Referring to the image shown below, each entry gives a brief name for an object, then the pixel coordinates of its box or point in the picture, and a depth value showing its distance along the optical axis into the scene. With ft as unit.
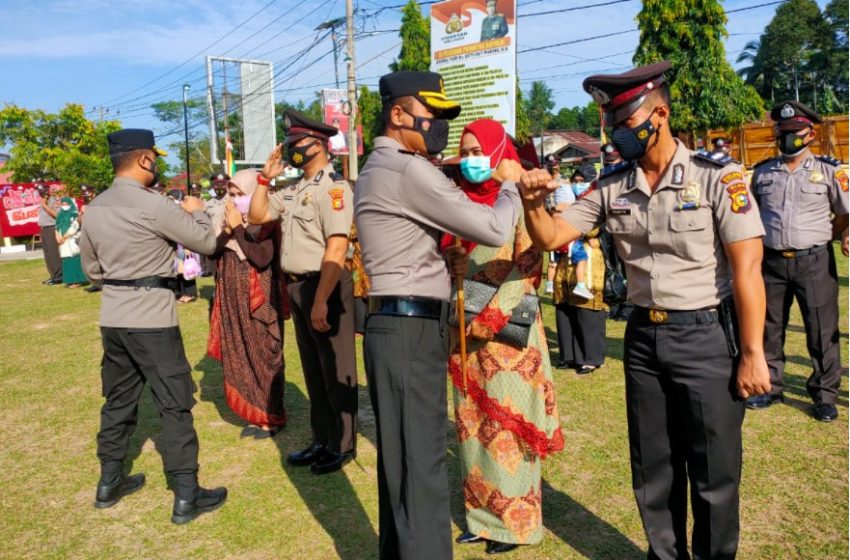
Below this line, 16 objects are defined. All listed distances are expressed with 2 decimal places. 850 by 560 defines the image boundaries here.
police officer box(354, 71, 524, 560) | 7.84
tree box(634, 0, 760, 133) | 62.75
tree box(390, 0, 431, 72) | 77.66
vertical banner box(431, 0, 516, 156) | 37.73
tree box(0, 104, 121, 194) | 84.07
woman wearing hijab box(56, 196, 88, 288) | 41.24
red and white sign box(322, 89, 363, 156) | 80.02
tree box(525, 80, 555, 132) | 239.75
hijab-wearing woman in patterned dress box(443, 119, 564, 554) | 9.92
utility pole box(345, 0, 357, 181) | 69.22
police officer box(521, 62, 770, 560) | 7.72
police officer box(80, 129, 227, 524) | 11.39
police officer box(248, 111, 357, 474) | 12.92
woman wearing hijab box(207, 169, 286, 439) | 15.52
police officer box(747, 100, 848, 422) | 15.03
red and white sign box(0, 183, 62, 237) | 68.39
